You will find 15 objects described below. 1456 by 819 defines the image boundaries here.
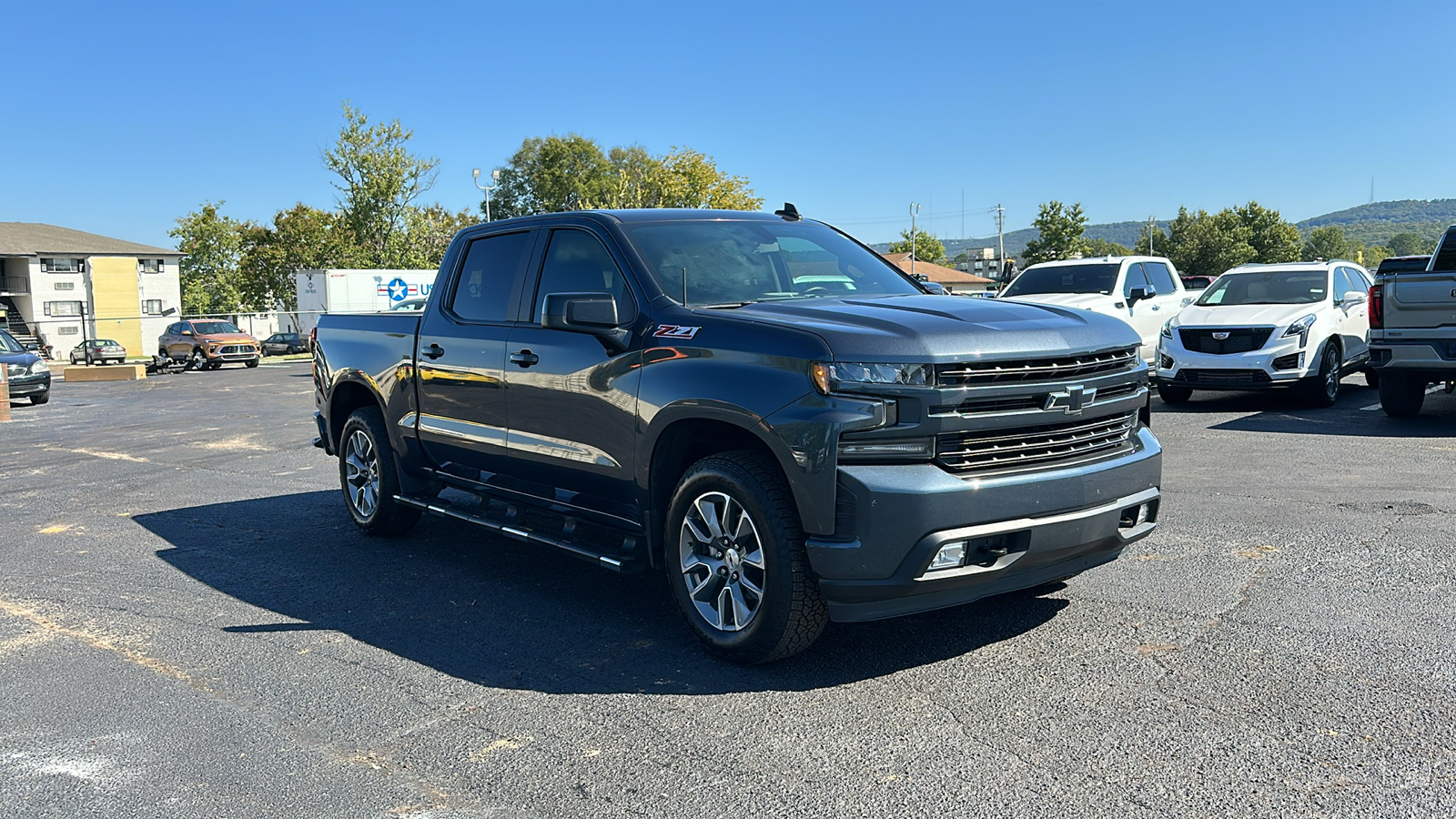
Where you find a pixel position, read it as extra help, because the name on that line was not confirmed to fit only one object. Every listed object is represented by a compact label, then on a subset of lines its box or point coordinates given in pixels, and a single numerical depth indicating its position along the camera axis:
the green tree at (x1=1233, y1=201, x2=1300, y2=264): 109.88
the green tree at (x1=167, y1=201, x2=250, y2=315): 82.00
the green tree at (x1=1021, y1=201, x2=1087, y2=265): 80.62
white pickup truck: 15.74
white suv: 12.72
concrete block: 30.42
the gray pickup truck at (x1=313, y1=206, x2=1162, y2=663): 3.99
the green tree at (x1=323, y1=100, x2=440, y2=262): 48.44
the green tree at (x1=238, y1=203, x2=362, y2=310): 67.31
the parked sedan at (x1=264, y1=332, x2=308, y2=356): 54.62
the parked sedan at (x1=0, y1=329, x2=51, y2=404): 20.83
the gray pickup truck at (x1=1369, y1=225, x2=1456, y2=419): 10.52
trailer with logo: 41.94
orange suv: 36.91
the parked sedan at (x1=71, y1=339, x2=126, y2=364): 40.94
